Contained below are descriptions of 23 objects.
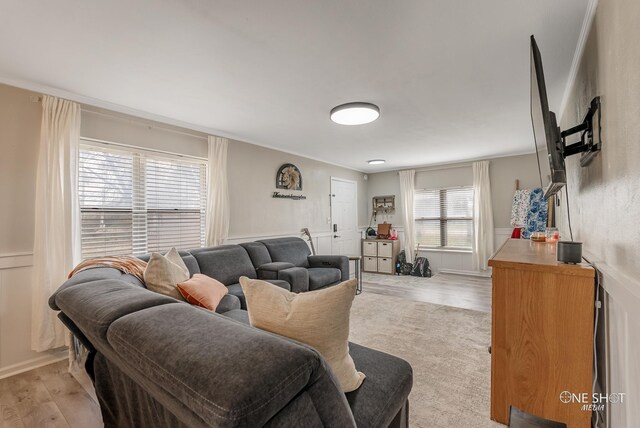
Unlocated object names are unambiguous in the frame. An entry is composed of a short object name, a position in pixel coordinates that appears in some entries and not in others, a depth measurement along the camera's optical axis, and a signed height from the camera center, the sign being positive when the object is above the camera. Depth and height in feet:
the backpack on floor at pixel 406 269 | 19.47 -3.70
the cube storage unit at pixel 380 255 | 20.08 -2.85
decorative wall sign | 14.80 +1.11
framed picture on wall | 14.99 +2.13
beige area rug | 5.77 -3.98
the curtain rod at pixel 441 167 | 18.66 +3.34
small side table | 14.43 -3.02
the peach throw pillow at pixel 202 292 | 6.49 -1.82
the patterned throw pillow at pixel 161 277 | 6.44 -1.39
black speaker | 4.76 -0.65
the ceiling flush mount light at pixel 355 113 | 8.92 +3.35
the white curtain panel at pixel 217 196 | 11.68 +0.85
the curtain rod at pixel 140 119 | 8.82 +3.36
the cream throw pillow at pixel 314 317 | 3.19 -1.17
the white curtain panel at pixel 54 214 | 7.66 +0.10
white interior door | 19.16 -0.09
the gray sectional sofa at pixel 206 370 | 1.97 -1.23
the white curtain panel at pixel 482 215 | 17.53 +0.00
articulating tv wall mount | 4.73 +1.41
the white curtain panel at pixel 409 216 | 20.41 -0.04
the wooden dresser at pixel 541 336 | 4.59 -2.09
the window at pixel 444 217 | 18.95 -0.12
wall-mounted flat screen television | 4.77 +1.55
